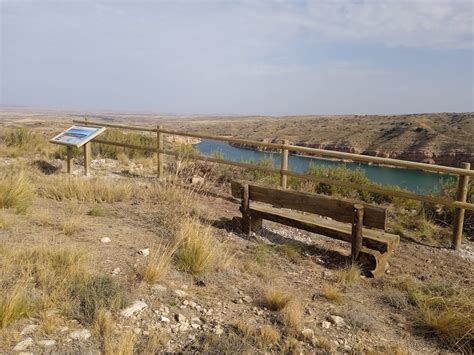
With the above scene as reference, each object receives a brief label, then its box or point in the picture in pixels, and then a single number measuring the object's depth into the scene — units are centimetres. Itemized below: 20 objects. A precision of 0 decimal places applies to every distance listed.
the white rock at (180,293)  372
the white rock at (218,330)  316
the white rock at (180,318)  330
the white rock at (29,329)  283
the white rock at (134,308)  325
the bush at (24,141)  1385
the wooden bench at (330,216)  492
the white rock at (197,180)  875
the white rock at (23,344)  265
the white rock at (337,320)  350
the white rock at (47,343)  273
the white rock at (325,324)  343
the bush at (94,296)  312
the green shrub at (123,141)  1405
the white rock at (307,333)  320
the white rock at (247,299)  382
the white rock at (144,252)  449
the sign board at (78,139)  915
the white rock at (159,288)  374
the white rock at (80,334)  286
